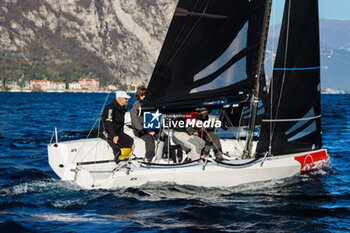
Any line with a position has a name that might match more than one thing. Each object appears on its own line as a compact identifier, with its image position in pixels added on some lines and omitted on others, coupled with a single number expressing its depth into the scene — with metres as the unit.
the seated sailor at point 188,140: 16.05
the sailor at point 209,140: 16.05
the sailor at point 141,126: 16.08
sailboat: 14.94
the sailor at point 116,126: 15.56
